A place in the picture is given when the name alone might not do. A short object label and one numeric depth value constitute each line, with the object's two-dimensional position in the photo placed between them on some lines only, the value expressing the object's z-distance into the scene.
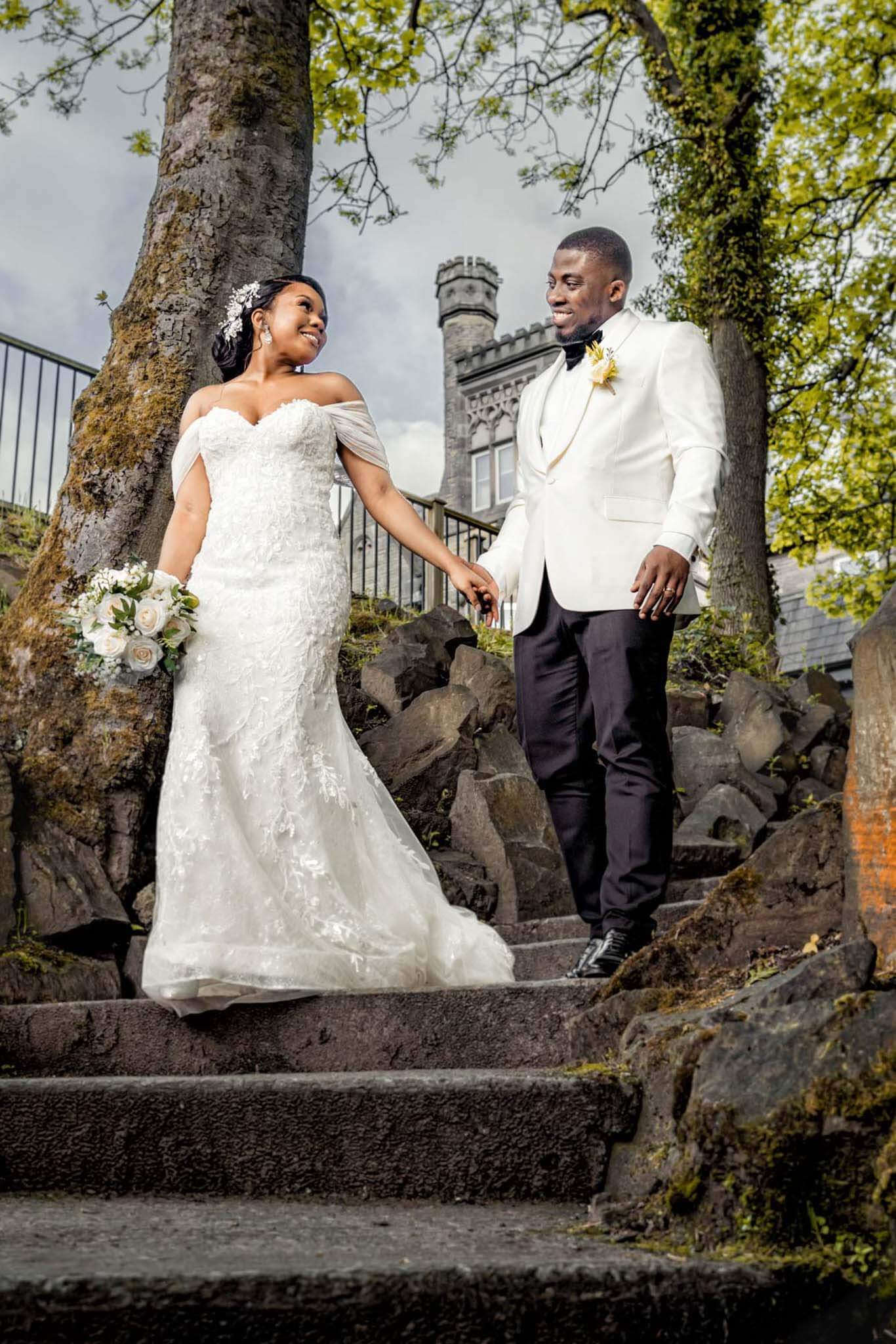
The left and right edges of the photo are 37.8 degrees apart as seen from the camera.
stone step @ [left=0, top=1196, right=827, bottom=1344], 1.62
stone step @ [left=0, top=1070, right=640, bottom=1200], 2.37
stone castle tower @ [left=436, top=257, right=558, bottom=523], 42.56
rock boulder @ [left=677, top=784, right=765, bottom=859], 6.36
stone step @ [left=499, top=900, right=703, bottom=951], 4.29
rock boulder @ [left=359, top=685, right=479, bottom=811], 6.35
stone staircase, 1.67
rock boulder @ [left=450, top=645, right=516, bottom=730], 6.73
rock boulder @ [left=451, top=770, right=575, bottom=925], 5.68
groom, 3.51
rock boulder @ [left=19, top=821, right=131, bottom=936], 4.52
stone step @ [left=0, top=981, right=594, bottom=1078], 3.01
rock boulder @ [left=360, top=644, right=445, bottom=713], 7.11
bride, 3.65
